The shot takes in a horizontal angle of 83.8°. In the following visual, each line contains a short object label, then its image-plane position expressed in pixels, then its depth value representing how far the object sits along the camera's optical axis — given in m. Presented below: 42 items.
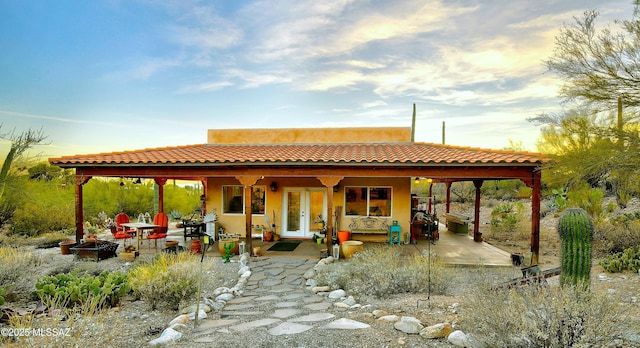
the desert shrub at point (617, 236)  9.80
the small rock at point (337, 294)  6.19
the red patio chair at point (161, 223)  11.80
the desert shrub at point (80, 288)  5.64
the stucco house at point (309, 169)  9.70
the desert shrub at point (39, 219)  14.52
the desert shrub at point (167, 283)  5.71
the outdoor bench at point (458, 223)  14.67
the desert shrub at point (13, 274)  6.29
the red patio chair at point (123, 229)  11.73
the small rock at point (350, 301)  5.71
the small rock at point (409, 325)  4.25
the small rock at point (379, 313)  4.88
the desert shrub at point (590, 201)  12.73
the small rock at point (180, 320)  4.78
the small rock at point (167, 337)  4.15
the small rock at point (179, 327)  4.56
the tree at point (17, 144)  12.52
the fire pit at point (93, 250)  9.89
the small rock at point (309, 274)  7.80
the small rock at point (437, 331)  4.05
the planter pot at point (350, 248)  9.73
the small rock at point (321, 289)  6.69
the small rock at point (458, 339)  3.81
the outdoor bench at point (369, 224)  12.48
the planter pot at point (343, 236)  11.59
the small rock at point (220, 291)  6.50
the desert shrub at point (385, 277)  6.21
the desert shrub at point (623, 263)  7.94
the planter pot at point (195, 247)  10.75
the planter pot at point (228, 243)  10.04
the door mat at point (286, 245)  11.16
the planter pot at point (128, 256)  9.82
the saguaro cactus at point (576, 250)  4.68
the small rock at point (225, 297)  6.20
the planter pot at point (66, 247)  10.58
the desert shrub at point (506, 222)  15.34
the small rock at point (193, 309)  5.33
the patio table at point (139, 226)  10.45
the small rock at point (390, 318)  4.64
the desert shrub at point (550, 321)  3.17
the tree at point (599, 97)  8.41
